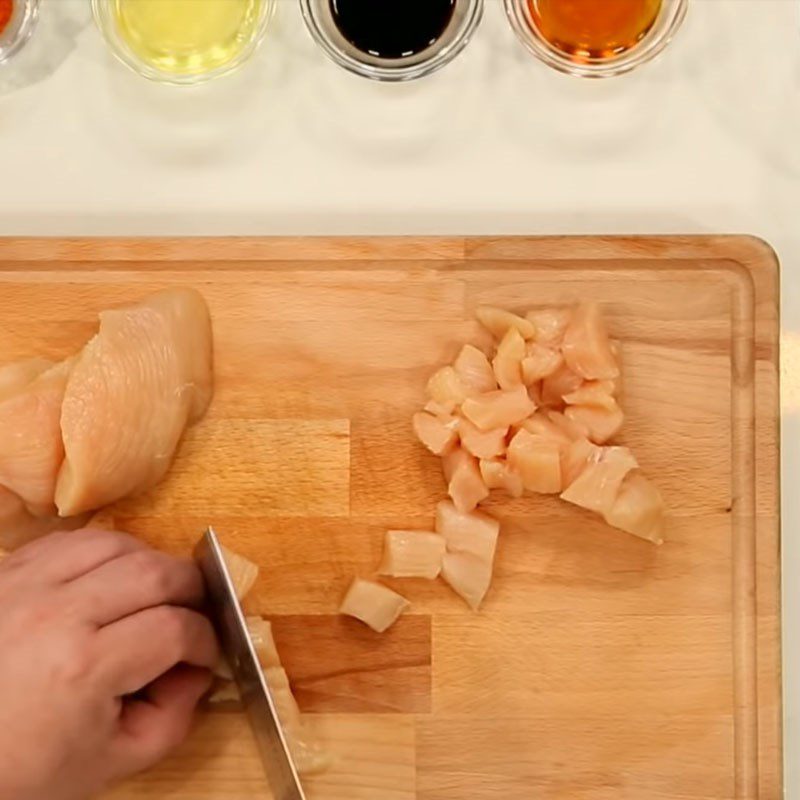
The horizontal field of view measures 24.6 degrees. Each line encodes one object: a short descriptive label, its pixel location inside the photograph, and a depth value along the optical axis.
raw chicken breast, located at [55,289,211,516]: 0.71
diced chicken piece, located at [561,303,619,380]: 0.72
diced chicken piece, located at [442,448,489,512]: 0.72
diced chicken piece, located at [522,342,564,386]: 0.73
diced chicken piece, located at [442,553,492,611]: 0.73
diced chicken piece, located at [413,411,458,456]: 0.73
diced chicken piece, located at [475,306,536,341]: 0.73
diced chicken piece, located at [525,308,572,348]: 0.73
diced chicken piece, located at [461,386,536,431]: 0.72
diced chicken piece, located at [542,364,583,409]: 0.73
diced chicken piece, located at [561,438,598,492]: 0.72
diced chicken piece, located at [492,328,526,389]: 0.72
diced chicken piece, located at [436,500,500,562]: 0.73
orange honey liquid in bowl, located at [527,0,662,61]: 0.75
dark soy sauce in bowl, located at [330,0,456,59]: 0.74
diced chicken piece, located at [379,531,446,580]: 0.73
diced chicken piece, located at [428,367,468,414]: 0.73
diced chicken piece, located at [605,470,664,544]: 0.72
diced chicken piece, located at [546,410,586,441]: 0.73
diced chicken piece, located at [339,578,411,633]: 0.73
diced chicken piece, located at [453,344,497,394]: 0.73
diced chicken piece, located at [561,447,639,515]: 0.72
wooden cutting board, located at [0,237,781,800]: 0.73
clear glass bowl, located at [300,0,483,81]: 0.75
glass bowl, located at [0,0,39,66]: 0.76
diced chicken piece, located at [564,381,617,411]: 0.73
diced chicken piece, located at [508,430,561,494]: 0.72
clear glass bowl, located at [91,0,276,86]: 0.76
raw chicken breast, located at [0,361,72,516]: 0.71
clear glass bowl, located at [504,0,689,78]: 0.76
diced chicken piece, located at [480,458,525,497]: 0.72
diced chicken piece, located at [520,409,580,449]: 0.73
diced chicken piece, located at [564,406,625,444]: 0.73
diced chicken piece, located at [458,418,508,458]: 0.72
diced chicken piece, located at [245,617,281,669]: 0.72
